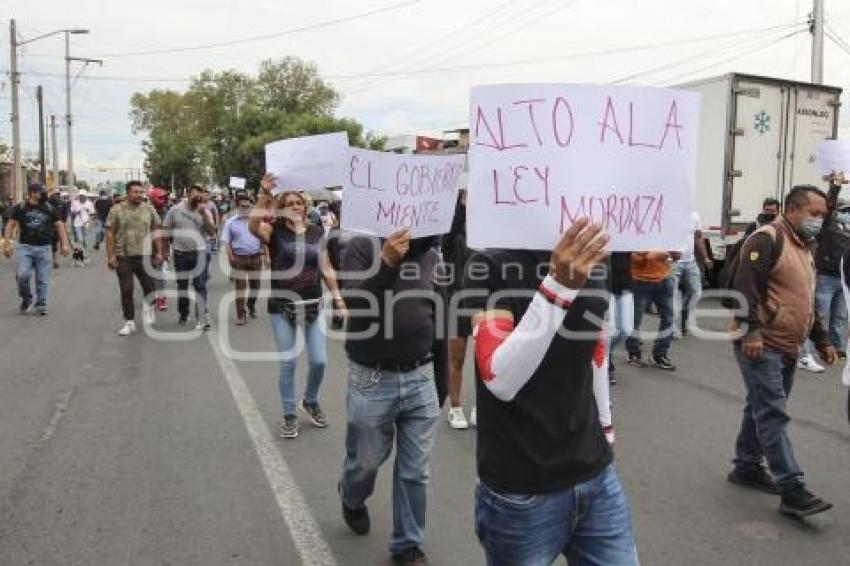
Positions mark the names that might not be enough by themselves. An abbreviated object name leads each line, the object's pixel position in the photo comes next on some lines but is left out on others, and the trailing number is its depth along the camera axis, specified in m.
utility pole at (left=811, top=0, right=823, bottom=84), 20.14
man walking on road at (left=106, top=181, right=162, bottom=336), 10.12
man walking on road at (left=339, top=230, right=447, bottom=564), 3.70
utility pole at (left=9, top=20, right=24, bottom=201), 31.11
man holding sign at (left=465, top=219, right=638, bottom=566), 2.21
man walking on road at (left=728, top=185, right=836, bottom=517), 4.44
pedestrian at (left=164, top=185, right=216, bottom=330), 10.88
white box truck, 13.23
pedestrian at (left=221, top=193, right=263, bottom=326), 10.25
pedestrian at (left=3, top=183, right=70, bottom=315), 11.88
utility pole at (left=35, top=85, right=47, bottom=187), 49.94
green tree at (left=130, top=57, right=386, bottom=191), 59.47
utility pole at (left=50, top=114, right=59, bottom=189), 51.66
